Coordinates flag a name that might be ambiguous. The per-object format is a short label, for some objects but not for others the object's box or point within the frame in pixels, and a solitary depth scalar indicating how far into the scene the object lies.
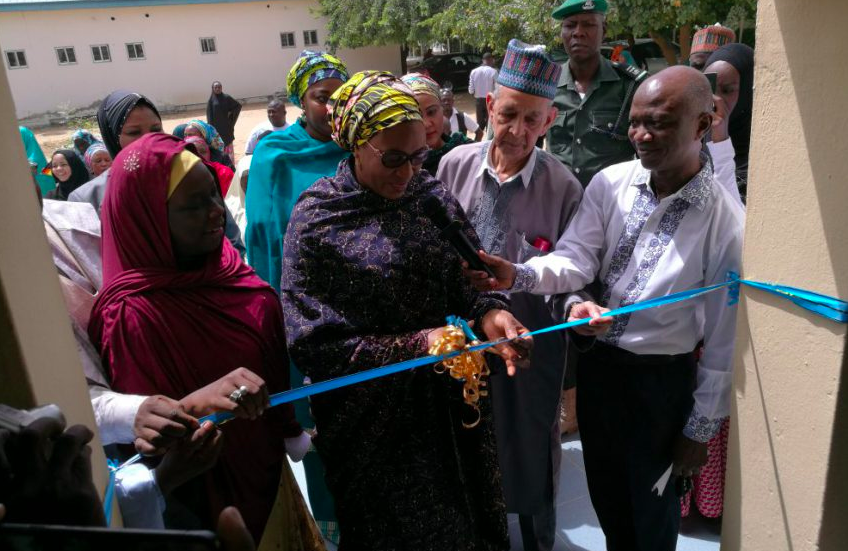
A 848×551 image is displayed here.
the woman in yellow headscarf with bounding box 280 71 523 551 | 2.03
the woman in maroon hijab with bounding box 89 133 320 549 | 1.86
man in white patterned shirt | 2.20
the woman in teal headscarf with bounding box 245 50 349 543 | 2.90
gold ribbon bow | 1.97
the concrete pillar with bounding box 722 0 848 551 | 1.68
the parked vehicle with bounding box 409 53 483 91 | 23.91
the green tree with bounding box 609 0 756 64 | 10.52
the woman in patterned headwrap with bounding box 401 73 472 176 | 3.39
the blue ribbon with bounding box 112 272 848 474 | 1.75
